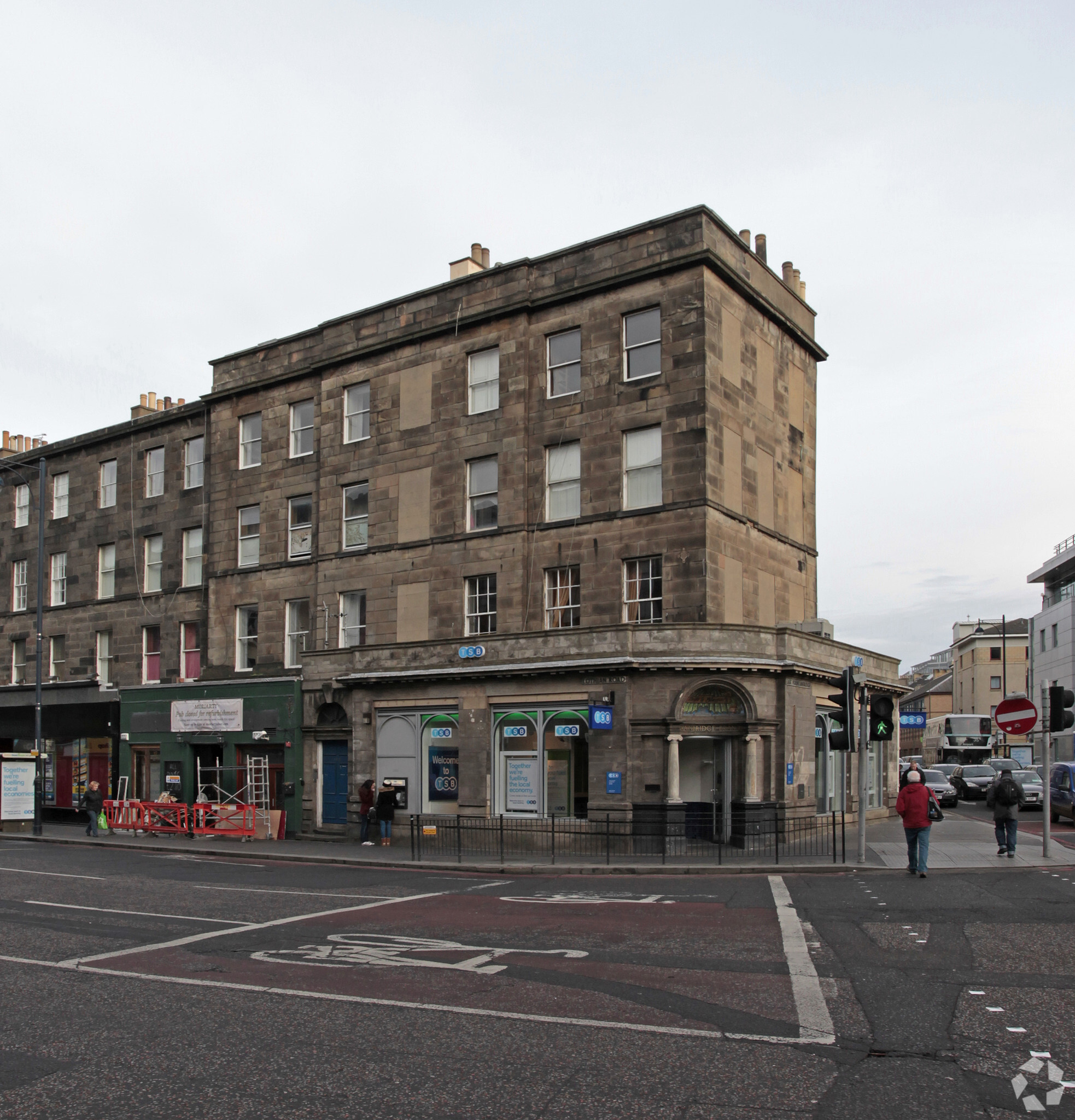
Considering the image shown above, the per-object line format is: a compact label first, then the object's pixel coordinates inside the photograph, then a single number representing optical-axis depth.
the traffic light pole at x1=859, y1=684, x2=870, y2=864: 20.56
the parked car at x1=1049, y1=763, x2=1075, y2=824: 30.73
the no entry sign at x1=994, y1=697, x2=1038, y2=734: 20.06
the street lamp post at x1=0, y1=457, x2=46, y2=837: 33.75
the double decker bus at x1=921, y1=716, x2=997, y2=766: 66.62
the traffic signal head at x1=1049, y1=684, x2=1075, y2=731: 19.73
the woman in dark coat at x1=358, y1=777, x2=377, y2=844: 28.23
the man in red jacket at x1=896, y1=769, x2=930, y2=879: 18.08
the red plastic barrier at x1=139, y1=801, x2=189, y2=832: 31.33
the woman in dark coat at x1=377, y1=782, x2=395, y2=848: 27.28
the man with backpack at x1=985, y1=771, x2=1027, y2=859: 20.55
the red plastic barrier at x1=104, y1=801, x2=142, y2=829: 32.22
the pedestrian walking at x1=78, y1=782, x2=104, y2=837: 31.67
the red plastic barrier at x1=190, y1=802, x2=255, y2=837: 30.61
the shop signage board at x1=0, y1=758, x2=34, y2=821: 34.12
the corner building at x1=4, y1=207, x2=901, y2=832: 25.73
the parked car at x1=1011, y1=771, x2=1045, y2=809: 38.62
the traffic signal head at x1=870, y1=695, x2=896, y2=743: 20.97
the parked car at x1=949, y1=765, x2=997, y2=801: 48.62
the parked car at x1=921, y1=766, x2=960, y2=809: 40.88
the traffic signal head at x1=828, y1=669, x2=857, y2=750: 20.94
